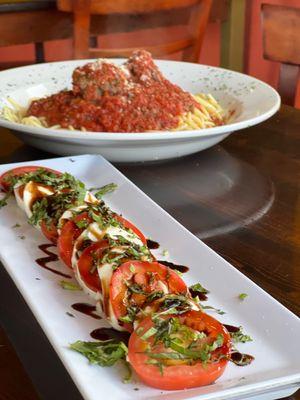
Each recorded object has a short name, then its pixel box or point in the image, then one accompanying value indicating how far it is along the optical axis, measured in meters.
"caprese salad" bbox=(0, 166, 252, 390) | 0.78
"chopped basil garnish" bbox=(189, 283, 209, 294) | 1.03
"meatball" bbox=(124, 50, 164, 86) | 1.76
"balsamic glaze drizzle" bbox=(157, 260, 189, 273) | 1.09
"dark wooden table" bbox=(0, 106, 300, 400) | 0.92
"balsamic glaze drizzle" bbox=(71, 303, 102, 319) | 0.95
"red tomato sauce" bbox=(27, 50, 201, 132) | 1.66
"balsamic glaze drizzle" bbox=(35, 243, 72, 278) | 1.07
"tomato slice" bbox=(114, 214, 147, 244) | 1.15
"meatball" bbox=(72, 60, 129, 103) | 1.69
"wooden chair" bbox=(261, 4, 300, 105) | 2.35
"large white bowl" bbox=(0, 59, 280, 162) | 1.49
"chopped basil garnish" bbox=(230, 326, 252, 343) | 0.88
